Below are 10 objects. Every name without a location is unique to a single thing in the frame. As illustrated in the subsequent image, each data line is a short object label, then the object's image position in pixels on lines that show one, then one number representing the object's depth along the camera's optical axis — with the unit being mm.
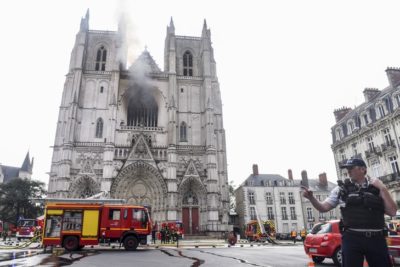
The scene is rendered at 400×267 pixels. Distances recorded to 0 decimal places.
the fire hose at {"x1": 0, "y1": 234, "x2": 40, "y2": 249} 16016
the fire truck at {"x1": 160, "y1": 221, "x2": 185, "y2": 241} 24388
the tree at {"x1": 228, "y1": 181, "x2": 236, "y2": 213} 57688
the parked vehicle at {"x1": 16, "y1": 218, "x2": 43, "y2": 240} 27359
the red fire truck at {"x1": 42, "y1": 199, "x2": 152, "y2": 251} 13789
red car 8141
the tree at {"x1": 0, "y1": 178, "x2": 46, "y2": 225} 40500
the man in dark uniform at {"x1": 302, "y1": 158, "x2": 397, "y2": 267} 3068
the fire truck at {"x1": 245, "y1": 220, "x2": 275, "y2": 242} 25688
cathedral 31562
